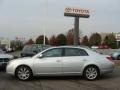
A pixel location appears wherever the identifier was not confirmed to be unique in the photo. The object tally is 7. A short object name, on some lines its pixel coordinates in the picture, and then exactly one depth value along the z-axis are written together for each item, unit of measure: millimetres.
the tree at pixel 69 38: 40445
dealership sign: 13952
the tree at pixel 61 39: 39245
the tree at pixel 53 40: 40188
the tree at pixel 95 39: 45136
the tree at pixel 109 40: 43510
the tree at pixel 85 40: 43802
